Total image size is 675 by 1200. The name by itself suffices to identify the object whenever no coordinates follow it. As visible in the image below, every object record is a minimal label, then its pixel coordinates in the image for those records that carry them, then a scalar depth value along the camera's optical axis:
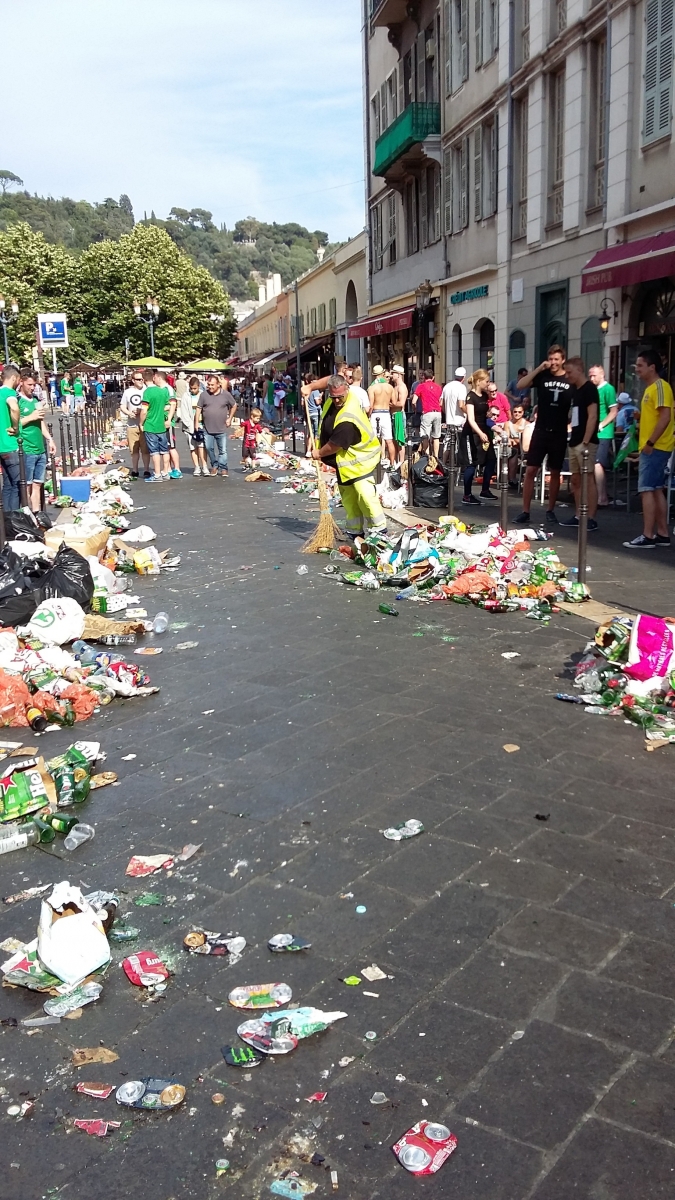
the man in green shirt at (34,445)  12.08
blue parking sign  20.66
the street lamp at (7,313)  44.04
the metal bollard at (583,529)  7.53
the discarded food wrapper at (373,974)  3.01
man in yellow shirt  9.20
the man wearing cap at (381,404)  15.96
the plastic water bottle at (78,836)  3.95
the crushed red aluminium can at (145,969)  3.05
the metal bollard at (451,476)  10.93
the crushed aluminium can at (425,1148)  2.30
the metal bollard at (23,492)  10.99
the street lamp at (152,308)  48.36
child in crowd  20.50
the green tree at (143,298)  63.25
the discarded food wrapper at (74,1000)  2.94
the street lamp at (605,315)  15.97
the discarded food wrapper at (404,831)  3.87
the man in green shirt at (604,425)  12.21
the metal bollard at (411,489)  12.44
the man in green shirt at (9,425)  11.03
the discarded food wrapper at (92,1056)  2.71
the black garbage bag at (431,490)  12.32
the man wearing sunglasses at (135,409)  18.33
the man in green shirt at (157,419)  16.86
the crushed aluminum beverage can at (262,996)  2.91
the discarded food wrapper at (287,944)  3.17
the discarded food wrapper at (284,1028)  2.74
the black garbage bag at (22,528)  8.93
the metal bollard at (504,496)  9.40
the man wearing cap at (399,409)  16.59
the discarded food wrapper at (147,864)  3.71
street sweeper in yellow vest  9.40
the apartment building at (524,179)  14.68
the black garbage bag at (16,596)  6.98
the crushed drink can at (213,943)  3.19
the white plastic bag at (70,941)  3.08
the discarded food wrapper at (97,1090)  2.56
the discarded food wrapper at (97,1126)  2.45
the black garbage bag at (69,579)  7.37
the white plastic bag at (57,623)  6.77
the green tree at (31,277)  58.03
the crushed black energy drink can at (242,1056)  2.68
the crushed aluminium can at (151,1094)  2.53
